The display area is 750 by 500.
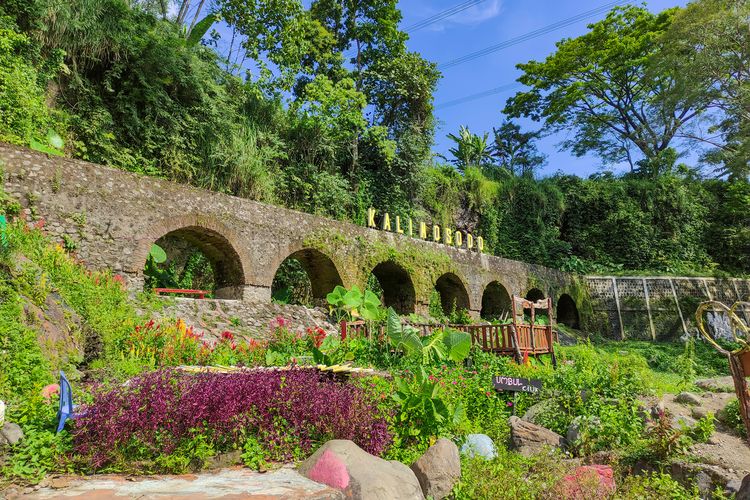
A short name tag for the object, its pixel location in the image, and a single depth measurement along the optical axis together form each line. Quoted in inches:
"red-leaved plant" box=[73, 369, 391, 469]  140.6
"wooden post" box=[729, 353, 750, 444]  120.2
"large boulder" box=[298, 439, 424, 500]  133.3
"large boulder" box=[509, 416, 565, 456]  207.0
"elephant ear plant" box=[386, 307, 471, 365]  305.3
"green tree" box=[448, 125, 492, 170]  1139.1
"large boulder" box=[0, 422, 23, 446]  138.6
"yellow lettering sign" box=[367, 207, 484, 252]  597.0
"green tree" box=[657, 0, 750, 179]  696.4
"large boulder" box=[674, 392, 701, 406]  238.7
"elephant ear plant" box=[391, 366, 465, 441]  199.9
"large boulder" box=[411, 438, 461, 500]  164.9
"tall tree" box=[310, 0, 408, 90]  852.0
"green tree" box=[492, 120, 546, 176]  1348.4
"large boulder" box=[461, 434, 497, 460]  197.0
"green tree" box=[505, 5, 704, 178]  1035.3
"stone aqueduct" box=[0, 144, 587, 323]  332.8
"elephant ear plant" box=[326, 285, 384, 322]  410.9
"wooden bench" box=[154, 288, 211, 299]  378.9
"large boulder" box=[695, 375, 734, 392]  298.6
